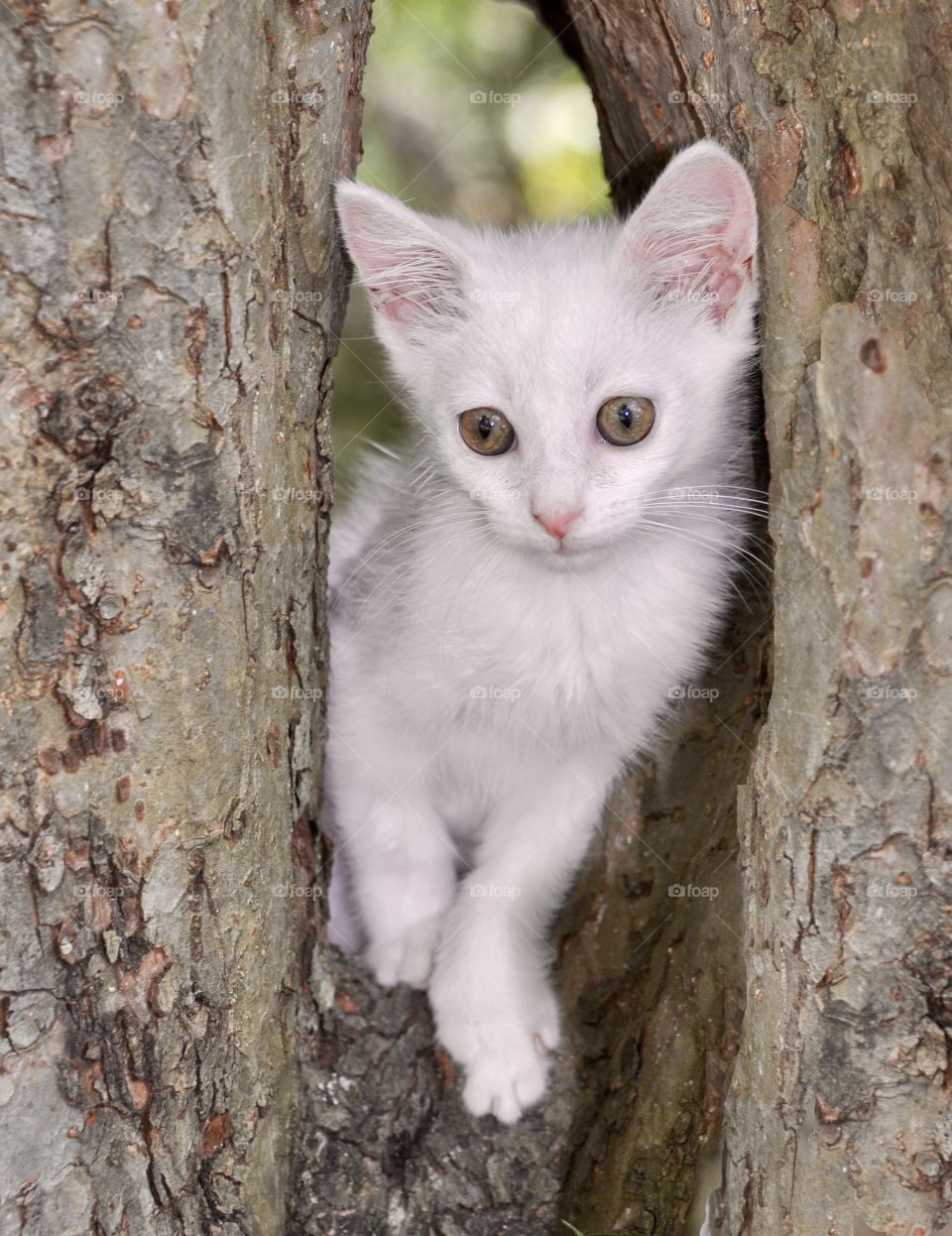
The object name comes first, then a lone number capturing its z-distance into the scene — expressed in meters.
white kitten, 0.93
